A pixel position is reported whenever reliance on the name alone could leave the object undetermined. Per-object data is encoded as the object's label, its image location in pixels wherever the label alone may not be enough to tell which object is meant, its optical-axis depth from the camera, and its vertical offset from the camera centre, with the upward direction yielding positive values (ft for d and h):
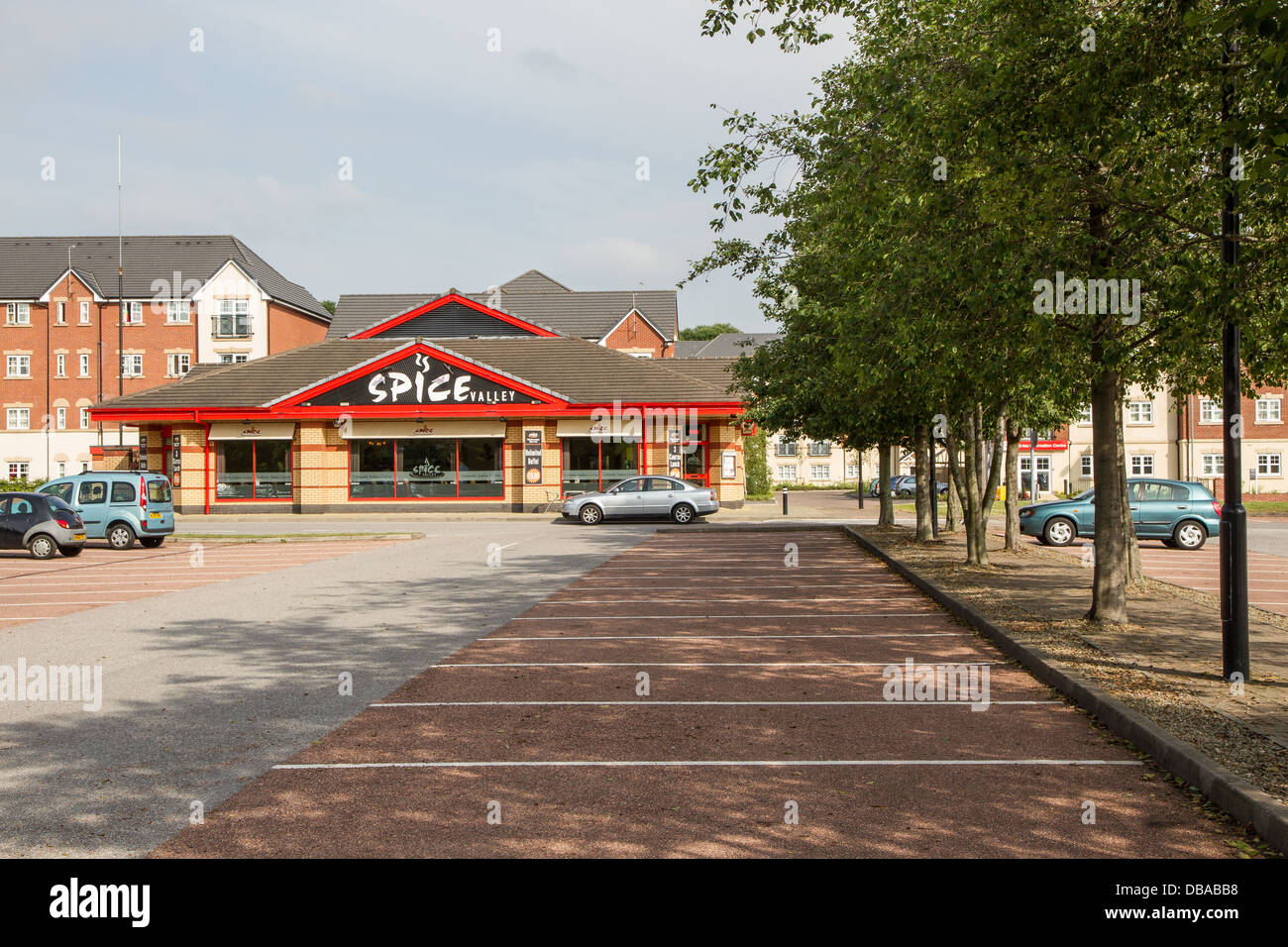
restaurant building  126.72 +5.18
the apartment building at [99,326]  197.77 +29.80
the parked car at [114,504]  80.12 -1.72
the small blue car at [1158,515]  73.87 -3.20
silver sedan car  110.01 -2.75
